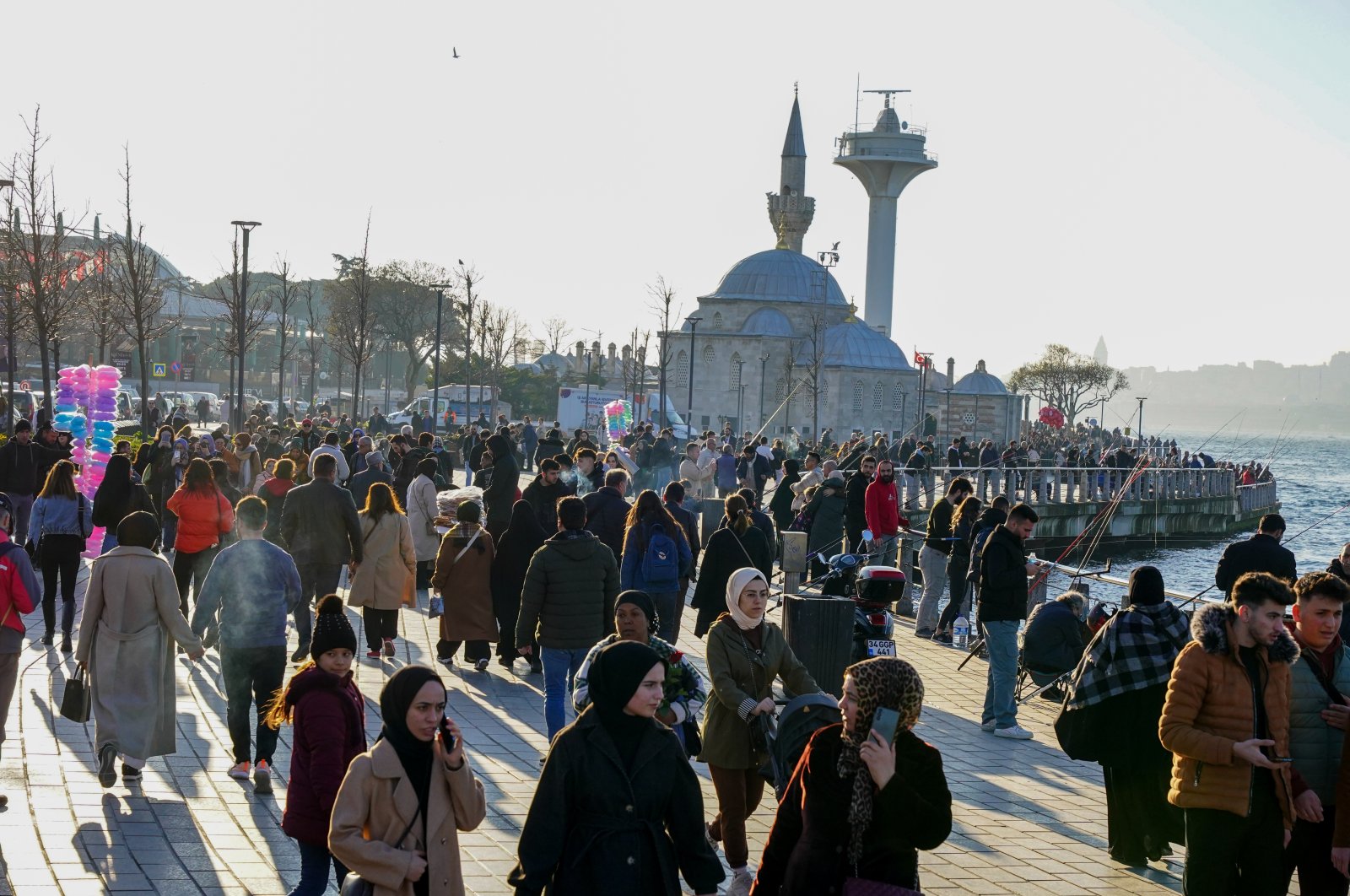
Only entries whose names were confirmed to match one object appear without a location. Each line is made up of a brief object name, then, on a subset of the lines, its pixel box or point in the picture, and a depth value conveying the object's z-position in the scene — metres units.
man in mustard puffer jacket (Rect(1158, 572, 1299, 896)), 6.38
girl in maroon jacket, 6.02
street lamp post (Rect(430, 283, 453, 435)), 43.25
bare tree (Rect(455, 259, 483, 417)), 54.74
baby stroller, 6.77
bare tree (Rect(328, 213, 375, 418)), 80.94
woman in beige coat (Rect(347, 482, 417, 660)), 12.96
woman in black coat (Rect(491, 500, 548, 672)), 12.86
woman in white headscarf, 7.35
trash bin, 11.41
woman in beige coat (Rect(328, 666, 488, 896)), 4.98
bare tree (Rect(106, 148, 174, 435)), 30.28
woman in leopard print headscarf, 4.78
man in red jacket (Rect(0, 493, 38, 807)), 8.66
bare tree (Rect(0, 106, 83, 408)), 25.67
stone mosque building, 96.38
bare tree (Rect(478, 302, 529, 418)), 75.28
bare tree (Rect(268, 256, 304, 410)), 49.26
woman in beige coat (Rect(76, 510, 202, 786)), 8.72
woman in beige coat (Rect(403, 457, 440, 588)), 16.39
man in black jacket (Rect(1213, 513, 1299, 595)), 10.92
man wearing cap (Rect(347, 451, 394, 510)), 17.75
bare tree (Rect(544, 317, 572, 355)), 124.69
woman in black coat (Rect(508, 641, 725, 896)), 5.04
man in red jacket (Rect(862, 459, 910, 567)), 17.17
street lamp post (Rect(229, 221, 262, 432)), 34.47
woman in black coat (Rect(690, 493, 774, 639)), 12.36
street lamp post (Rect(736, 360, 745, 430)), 94.12
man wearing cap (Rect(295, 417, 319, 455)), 24.61
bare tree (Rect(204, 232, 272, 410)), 36.72
